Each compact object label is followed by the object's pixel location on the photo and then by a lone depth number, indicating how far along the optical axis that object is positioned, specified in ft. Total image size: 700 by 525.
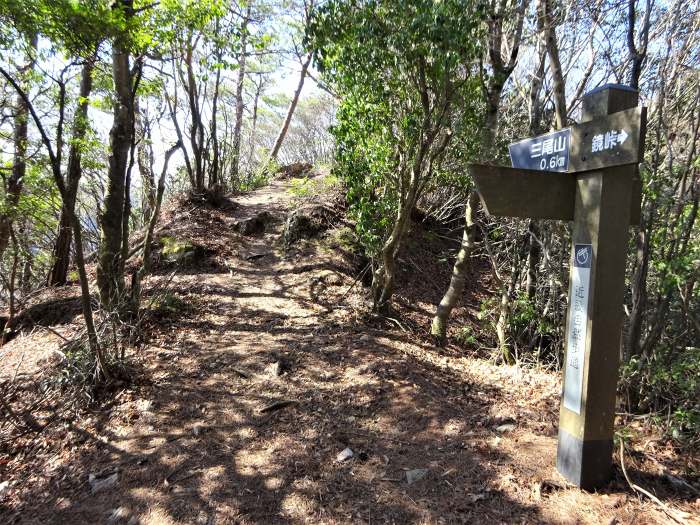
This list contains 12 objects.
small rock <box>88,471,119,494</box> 10.87
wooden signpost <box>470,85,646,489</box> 8.77
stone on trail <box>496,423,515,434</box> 12.18
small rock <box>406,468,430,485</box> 10.27
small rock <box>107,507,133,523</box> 9.68
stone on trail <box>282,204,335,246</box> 31.99
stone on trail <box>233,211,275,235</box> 35.22
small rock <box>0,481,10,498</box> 11.49
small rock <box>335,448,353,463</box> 11.19
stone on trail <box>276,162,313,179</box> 60.52
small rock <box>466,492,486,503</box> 9.42
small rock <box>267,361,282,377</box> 15.75
